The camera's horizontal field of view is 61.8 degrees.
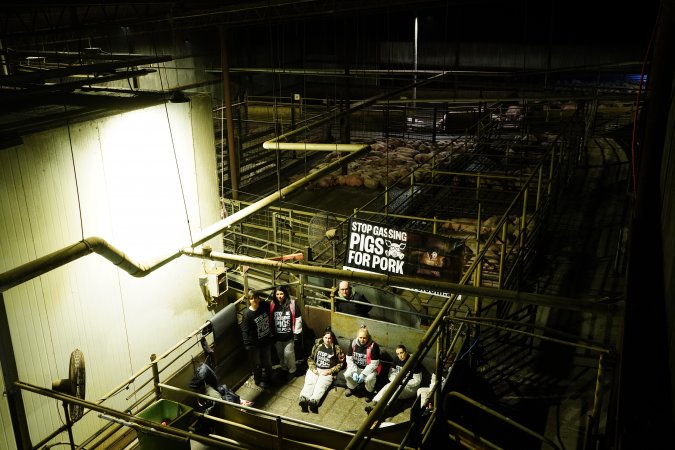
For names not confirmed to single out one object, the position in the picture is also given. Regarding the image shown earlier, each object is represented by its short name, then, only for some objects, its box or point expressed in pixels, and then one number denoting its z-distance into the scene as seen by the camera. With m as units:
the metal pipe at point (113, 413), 7.23
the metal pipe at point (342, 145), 9.37
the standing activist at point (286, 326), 12.02
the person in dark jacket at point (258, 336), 11.78
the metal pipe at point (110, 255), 5.95
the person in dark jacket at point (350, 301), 12.12
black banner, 8.31
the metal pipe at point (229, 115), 19.05
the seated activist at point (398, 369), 10.60
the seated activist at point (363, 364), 11.11
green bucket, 8.97
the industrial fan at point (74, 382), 7.96
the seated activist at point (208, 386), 10.67
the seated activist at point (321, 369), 11.25
